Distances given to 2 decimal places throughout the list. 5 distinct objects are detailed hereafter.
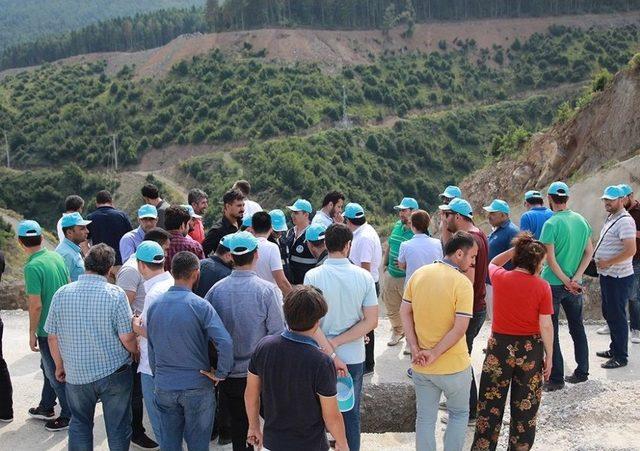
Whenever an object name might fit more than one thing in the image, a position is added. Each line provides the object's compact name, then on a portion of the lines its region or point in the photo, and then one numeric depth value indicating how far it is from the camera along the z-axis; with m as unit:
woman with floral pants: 5.14
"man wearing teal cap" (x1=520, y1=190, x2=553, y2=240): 7.12
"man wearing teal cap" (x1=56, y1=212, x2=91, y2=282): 6.65
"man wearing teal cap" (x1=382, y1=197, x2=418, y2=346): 7.96
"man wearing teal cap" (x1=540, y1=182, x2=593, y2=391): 6.66
